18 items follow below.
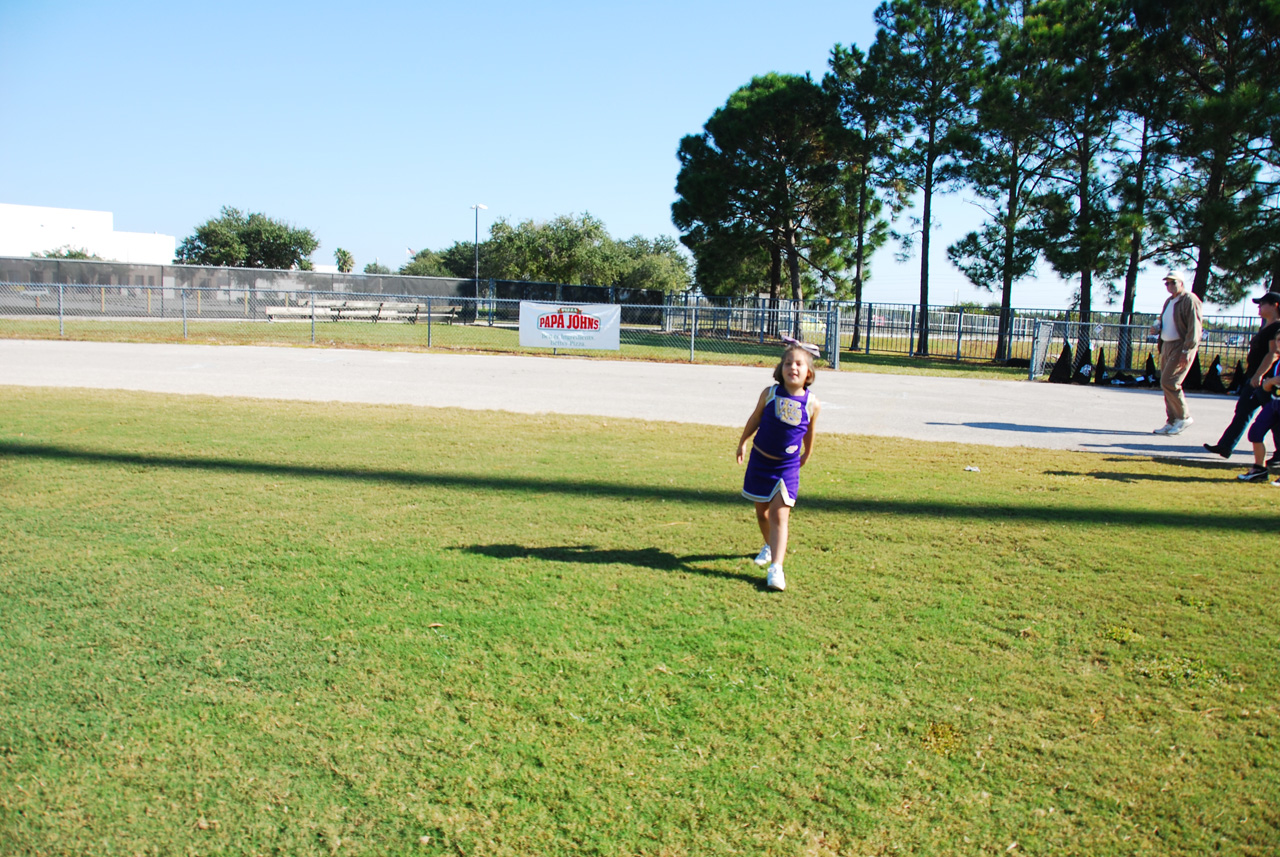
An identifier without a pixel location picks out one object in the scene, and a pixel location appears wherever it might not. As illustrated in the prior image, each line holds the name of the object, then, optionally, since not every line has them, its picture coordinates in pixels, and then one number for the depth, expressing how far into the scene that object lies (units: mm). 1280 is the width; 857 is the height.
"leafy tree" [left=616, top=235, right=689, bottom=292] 68250
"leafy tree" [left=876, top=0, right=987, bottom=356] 29844
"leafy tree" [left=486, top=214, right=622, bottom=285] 57406
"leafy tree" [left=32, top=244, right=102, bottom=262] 58778
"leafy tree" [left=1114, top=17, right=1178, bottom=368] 22562
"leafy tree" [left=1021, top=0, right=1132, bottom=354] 24016
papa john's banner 22594
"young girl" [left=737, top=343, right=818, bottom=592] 4609
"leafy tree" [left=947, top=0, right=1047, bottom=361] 25688
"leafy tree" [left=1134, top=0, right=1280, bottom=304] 20016
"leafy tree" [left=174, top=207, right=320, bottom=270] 63062
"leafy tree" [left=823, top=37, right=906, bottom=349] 32188
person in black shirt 7816
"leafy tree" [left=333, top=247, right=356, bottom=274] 110250
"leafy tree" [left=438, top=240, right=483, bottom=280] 90188
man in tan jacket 9727
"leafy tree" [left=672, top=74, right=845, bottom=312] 35750
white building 63188
